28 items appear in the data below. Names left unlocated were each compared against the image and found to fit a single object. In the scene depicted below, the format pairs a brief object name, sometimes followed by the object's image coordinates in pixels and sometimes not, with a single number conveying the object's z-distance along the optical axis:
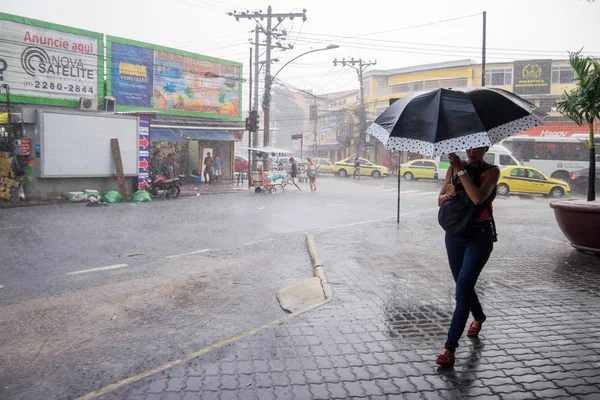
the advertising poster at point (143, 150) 19.42
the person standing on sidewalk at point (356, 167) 36.56
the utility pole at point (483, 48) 25.61
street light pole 26.88
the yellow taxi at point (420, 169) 33.59
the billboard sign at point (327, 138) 61.62
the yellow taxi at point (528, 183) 23.42
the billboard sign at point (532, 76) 40.69
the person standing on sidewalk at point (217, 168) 28.47
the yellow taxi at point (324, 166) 40.97
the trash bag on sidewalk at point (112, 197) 17.12
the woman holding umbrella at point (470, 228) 3.66
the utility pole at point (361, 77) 44.78
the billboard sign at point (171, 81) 23.52
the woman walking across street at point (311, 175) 24.56
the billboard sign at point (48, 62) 19.28
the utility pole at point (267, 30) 27.08
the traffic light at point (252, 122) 25.28
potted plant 7.67
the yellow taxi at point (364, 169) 37.50
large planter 7.62
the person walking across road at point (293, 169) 27.12
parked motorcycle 19.53
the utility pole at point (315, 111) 49.25
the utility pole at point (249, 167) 25.47
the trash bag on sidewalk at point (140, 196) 18.26
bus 28.92
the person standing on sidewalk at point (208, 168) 27.64
